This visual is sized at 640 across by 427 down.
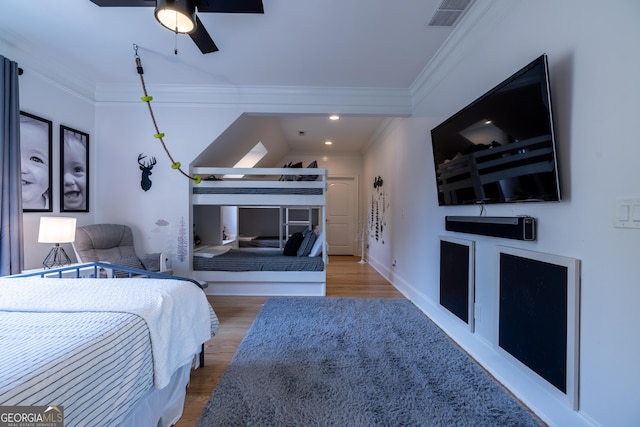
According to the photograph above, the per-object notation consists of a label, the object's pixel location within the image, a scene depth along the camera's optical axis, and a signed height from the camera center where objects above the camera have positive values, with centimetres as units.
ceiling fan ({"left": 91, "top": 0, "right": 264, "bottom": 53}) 154 +119
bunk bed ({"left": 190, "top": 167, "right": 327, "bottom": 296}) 350 -60
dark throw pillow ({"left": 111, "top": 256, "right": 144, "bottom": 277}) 269 -53
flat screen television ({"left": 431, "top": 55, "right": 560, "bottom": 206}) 133 +41
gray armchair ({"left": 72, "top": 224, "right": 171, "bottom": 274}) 279 -39
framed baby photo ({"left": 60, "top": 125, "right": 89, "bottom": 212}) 289 +45
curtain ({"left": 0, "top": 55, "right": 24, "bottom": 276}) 211 +28
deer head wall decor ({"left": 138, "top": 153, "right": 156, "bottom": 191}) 341 +53
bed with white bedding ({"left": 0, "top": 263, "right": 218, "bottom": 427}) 77 -45
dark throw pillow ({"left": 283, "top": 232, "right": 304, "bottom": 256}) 399 -46
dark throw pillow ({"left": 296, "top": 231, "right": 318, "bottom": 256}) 391 -45
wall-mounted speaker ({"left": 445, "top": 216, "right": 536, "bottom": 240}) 151 -7
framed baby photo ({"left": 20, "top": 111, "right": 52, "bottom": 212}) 245 +45
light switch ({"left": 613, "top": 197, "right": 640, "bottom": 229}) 105 +1
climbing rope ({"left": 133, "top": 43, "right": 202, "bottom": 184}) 249 +62
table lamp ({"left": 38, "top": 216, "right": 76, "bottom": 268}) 227 -17
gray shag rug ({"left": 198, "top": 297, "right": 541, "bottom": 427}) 147 -107
